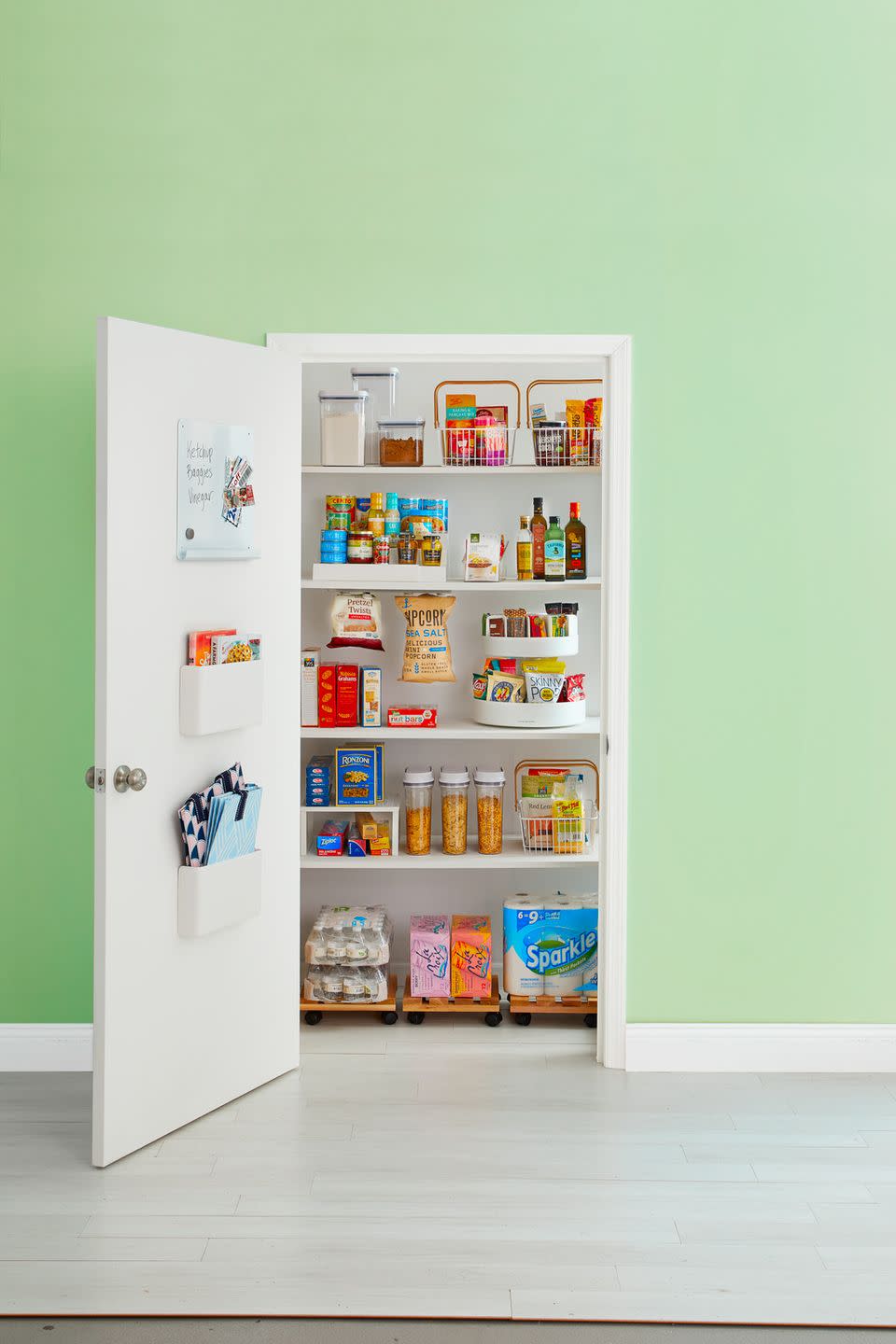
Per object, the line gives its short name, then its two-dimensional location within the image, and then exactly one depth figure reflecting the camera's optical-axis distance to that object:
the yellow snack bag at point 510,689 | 3.62
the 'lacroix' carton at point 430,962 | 3.57
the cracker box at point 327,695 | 3.57
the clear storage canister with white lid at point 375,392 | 3.52
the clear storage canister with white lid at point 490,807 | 3.61
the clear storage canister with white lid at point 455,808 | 3.61
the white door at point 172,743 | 2.71
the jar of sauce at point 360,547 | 3.52
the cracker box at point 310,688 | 3.55
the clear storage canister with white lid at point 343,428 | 3.46
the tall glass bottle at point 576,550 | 3.57
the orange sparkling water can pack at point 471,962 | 3.57
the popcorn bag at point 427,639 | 3.62
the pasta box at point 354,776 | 3.62
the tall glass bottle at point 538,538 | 3.59
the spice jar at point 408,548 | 3.54
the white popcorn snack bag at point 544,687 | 3.57
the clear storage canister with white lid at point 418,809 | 3.65
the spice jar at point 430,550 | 3.53
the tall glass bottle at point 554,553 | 3.51
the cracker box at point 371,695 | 3.59
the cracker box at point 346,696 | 3.57
